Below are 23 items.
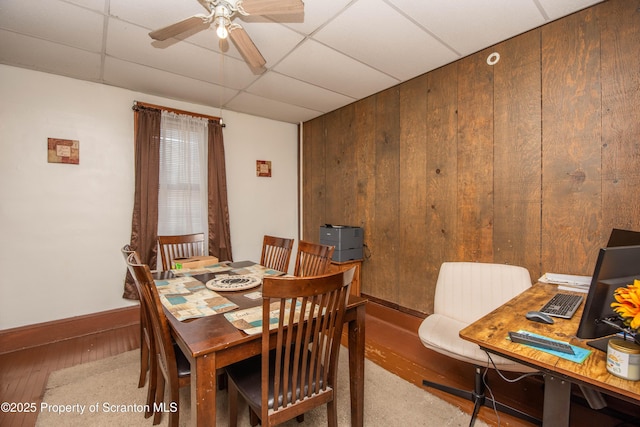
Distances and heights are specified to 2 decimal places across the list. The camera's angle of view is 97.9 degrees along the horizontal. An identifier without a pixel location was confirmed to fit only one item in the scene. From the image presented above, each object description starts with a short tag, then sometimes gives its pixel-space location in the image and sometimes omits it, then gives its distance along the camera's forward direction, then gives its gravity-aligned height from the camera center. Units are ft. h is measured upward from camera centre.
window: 10.60 +1.44
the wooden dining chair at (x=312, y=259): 6.78 -1.19
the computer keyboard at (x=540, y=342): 3.18 -1.54
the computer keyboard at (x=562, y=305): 4.22 -1.51
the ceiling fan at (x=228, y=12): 4.98 +3.69
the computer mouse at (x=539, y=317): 3.92 -1.50
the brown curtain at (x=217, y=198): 11.57 +0.57
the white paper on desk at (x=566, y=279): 5.66 -1.41
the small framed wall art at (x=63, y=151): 8.79 +1.94
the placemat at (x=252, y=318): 3.93 -1.64
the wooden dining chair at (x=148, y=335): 5.16 -2.49
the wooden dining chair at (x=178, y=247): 8.54 -1.15
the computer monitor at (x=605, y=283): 3.06 -0.79
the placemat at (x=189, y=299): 4.54 -1.61
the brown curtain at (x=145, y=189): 9.93 +0.83
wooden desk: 2.69 -1.60
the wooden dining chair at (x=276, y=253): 8.16 -1.25
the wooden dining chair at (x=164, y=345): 4.05 -2.07
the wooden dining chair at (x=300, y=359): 3.51 -2.11
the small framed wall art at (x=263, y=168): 13.30 +2.13
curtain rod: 10.08 +3.91
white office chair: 5.36 -2.31
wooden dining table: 3.42 -1.81
